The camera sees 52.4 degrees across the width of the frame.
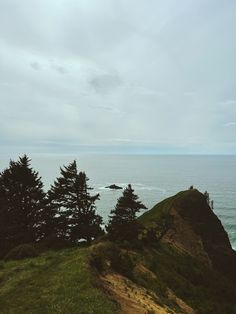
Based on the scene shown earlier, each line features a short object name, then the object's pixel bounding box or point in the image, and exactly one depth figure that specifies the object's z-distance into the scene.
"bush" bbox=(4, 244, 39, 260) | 21.65
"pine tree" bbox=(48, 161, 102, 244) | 28.40
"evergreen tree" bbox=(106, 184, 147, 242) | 26.11
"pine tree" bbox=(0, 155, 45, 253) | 31.29
